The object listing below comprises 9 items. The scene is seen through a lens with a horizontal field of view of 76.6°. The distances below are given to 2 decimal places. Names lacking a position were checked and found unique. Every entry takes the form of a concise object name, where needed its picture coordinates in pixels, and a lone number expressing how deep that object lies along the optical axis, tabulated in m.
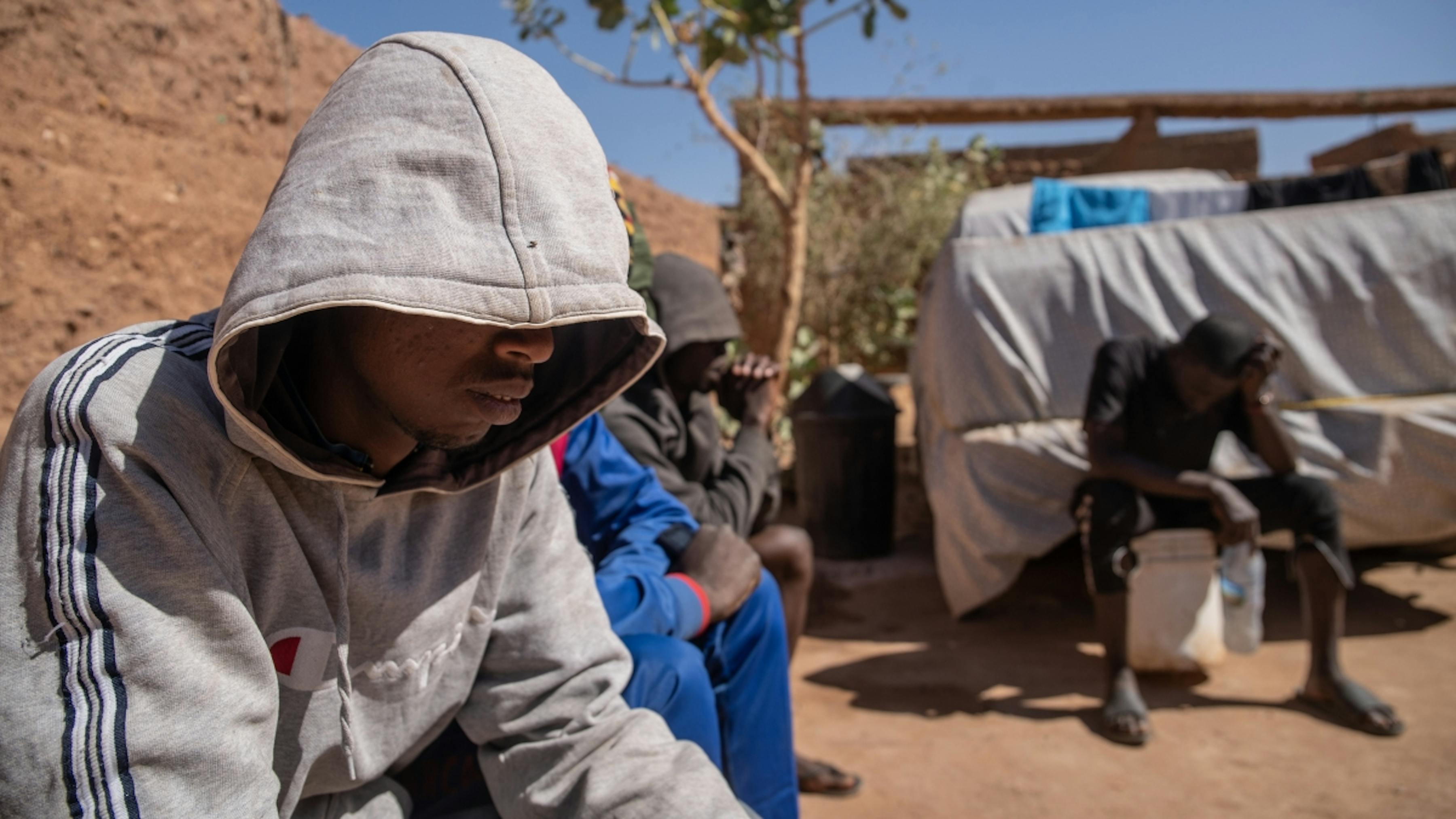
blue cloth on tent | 4.63
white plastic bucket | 3.52
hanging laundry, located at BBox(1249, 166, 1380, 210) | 4.39
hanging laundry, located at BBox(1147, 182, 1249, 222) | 4.55
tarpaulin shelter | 4.02
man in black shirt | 3.43
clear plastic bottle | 3.56
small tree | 5.39
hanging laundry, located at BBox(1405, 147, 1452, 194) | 4.28
